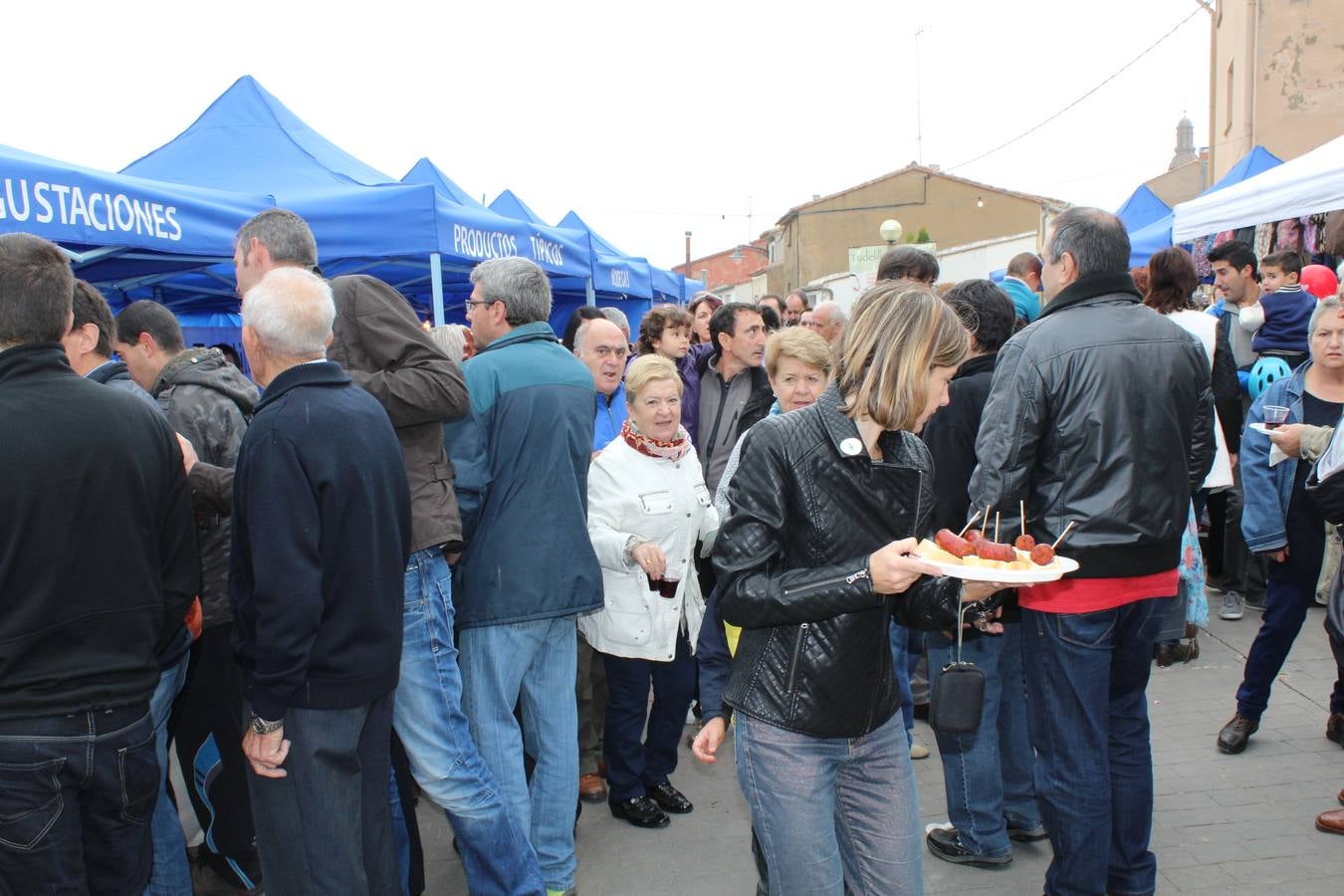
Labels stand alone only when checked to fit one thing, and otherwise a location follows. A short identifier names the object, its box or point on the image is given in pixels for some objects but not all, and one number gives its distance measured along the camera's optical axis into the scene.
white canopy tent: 5.97
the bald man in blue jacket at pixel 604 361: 4.48
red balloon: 5.84
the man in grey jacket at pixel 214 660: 3.10
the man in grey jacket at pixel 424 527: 2.86
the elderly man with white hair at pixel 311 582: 2.28
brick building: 67.51
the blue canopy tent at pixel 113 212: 3.89
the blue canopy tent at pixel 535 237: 7.74
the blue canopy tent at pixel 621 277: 11.16
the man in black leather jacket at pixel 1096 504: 2.77
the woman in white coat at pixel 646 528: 3.63
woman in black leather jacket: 2.07
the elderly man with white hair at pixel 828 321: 6.04
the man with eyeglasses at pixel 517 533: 3.17
